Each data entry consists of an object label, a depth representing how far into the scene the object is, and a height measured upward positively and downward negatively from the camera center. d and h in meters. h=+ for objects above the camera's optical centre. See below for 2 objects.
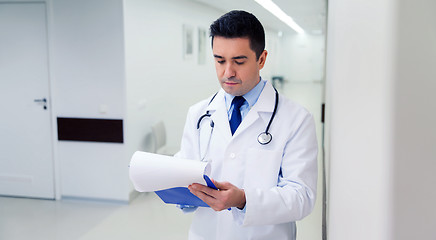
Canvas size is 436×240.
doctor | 1.13 -0.18
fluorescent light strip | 4.68 +1.14
